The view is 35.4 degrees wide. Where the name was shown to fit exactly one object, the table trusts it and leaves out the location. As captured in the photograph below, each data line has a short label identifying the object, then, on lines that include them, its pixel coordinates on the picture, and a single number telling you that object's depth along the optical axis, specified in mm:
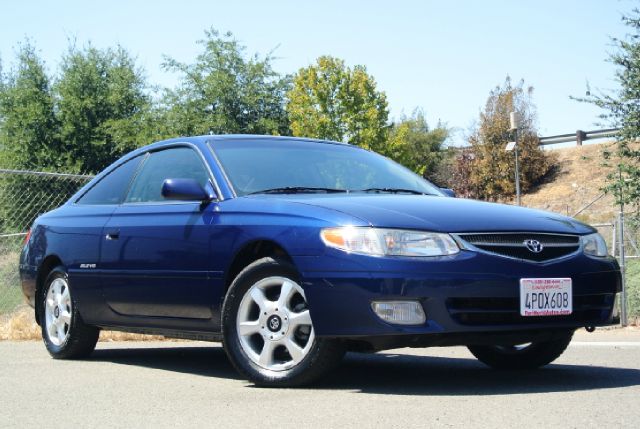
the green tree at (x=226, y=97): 42406
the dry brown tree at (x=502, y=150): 44875
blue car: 5250
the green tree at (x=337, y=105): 40219
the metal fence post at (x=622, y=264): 11688
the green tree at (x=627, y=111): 16844
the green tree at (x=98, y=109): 42438
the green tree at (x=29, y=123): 42250
